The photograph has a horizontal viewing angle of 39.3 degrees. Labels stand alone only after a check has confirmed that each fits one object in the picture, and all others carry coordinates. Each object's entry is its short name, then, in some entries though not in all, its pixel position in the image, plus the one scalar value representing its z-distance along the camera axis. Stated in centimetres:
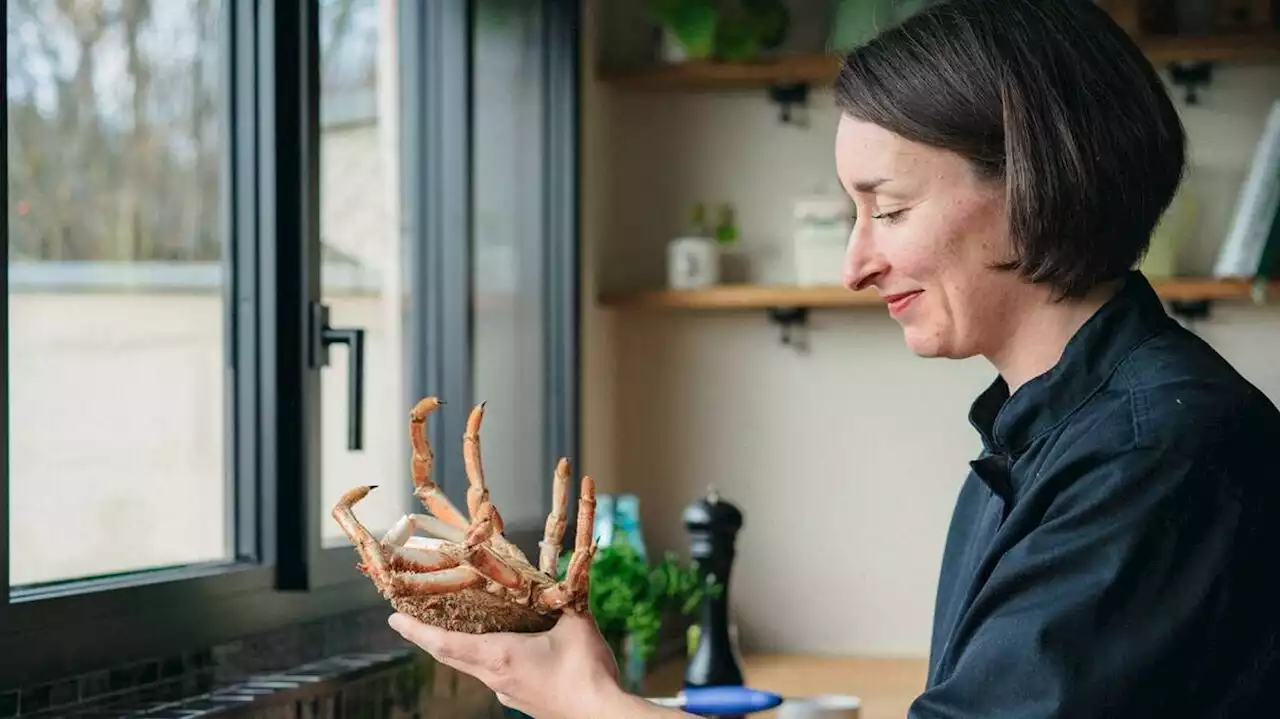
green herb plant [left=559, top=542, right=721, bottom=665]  225
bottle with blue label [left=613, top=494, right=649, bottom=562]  286
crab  130
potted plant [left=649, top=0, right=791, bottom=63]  303
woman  115
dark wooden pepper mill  242
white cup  207
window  171
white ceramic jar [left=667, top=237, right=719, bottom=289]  307
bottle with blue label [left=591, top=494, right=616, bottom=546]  278
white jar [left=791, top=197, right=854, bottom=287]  299
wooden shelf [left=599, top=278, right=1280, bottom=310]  287
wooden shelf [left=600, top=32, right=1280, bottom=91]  289
